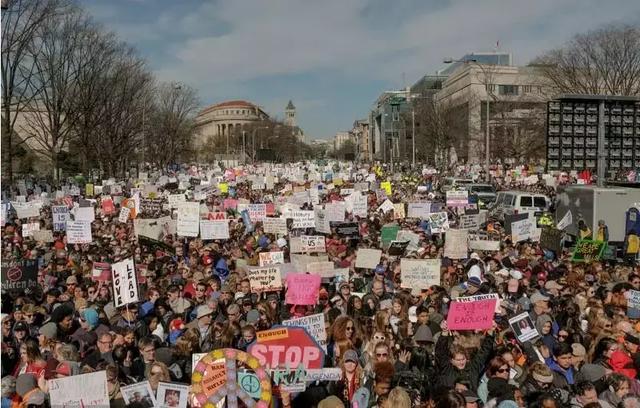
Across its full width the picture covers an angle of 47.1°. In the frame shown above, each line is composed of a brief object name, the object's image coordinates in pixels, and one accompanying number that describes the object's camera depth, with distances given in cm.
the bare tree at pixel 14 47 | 3284
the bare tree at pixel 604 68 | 4850
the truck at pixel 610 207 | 1800
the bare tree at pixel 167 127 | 7262
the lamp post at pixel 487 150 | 3889
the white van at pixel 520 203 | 2270
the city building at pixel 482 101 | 6128
